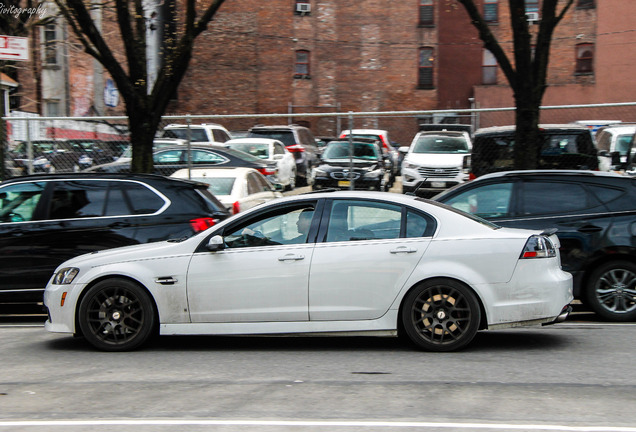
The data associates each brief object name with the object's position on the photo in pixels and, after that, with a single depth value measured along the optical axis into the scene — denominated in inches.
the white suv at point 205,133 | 844.6
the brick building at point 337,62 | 1643.7
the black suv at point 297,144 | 949.2
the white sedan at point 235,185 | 527.7
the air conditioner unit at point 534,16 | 1433.3
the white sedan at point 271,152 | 848.9
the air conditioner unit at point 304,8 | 1658.5
